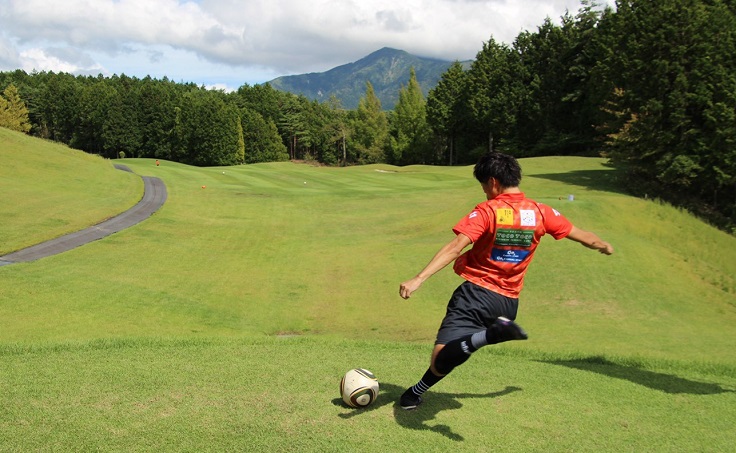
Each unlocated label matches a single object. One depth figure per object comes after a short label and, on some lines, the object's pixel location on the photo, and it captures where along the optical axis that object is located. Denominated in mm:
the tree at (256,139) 108562
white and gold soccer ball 5457
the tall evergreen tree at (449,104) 86688
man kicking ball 5168
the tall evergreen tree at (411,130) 98438
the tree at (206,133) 96938
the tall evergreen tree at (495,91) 76562
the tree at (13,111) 93119
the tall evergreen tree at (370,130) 113000
